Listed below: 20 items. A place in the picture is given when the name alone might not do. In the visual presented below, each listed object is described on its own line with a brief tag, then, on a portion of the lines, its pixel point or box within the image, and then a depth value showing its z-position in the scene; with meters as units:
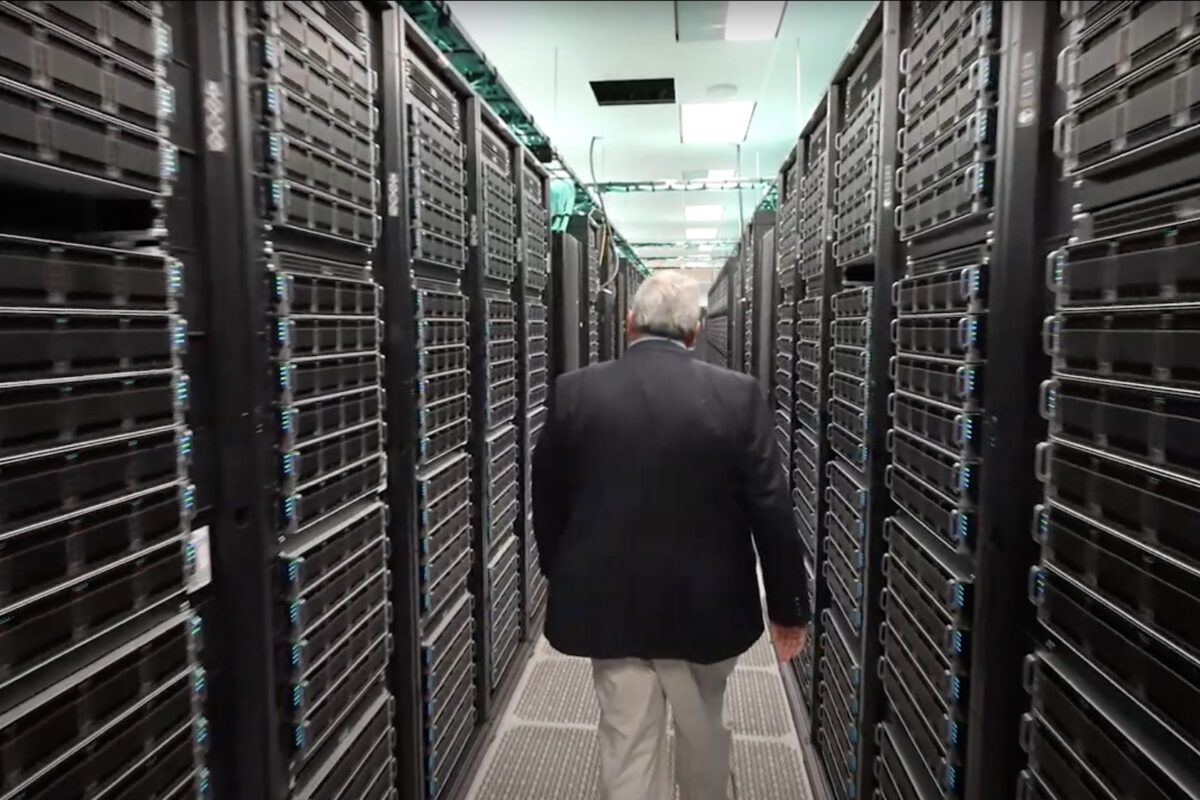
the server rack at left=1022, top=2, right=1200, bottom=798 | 0.96
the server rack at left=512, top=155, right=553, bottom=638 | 3.69
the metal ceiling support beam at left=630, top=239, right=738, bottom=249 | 16.44
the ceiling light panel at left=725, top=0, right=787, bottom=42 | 3.10
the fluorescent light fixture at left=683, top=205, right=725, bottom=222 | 12.02
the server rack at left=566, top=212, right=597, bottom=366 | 5.44
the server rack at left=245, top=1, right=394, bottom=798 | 1.56
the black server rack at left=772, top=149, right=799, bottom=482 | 3.64
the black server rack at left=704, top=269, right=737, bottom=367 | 11.02
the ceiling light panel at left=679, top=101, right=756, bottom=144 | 6.32
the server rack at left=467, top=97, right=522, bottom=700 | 2.90
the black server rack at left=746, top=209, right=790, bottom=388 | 4.57
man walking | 1.95
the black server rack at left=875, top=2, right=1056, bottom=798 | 1.34
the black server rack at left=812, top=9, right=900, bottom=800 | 2.11
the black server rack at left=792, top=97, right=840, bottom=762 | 2.78
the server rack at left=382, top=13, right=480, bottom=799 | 2.17
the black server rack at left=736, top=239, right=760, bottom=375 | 6.46
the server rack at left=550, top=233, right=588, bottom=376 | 4.60
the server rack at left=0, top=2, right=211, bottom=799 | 0.99
